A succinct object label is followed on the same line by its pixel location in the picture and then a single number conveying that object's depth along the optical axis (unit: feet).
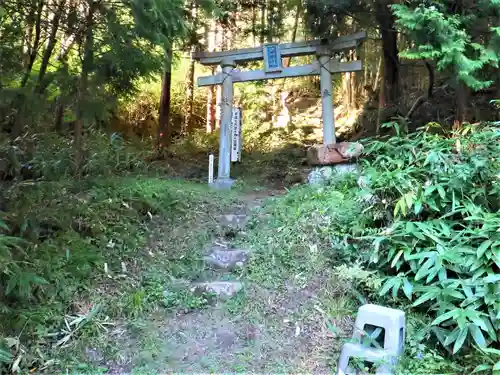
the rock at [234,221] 17.09
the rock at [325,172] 20.03
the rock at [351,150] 17.60
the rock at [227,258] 14.16
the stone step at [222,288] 12.65
